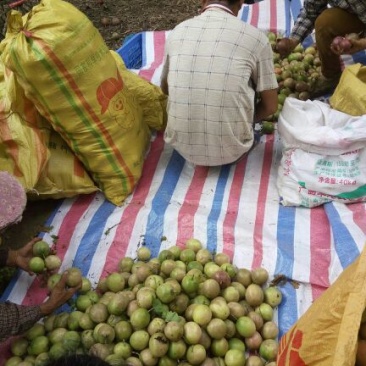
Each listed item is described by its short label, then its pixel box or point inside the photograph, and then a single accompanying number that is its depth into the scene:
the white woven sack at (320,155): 2.67
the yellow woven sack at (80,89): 2.56
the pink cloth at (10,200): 2.11
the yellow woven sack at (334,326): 1.36
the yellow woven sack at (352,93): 2.72
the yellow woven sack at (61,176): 2.96
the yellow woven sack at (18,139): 2.74
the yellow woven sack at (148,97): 3.34
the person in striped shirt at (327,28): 3.62
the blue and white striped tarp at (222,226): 2.53
